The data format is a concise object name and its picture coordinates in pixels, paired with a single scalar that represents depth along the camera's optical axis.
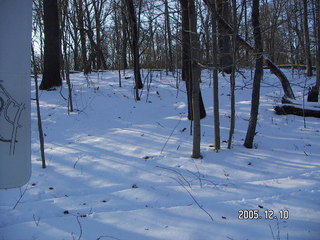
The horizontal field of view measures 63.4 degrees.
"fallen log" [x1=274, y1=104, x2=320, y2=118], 6.89
